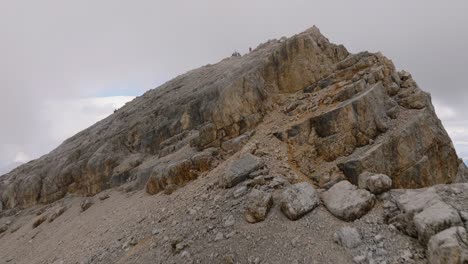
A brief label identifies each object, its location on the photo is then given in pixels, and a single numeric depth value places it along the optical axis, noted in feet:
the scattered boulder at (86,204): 66.23
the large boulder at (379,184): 35.58
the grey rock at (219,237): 35.99
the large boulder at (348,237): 31.04
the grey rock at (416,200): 31.35
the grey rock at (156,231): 41.50
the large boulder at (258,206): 36.60
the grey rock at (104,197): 66.74
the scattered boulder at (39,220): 68.80
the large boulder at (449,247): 24.75
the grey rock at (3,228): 74.79
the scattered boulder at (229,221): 37.32
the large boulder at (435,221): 27.89
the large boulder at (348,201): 34.12
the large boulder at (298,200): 35.78
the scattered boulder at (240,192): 40.91
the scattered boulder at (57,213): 68.22
